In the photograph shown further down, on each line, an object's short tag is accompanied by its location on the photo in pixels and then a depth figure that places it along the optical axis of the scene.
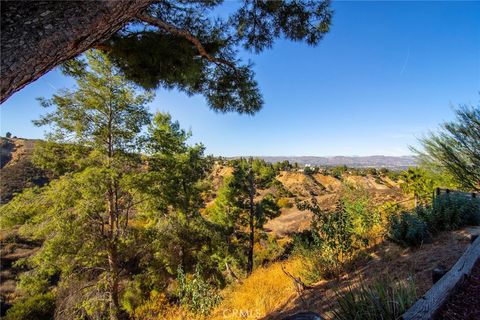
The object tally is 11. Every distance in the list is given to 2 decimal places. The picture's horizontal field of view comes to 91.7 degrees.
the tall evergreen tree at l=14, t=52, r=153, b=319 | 6.48
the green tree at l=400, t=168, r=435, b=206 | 14.10
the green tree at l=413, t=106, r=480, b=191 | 5.66
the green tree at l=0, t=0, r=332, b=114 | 1.08
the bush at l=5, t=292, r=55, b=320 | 10.41
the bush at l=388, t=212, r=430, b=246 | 4.78
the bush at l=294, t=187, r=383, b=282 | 4.28
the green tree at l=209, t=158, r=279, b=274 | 15.23
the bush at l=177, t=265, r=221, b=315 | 4.59
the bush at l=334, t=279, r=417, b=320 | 1.86
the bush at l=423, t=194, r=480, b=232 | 5.47
